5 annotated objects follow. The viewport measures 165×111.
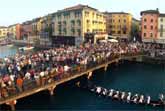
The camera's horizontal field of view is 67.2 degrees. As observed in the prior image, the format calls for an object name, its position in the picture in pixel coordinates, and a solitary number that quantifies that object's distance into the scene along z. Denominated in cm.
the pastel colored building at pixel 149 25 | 3142
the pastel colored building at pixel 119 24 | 3888
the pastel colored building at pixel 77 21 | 3150
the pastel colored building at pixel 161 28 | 3062
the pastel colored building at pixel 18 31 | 5124
